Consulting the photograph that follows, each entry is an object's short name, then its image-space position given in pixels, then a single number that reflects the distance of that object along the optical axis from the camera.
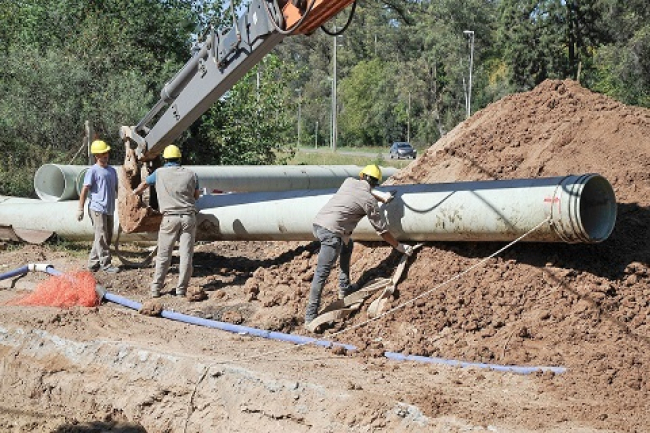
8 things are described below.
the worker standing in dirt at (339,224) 8.76
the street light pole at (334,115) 51.95
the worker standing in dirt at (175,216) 10.10
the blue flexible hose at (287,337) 7.28
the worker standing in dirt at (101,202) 11.38
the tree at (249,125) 22.00
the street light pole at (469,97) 51.43
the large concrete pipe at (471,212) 7.93
